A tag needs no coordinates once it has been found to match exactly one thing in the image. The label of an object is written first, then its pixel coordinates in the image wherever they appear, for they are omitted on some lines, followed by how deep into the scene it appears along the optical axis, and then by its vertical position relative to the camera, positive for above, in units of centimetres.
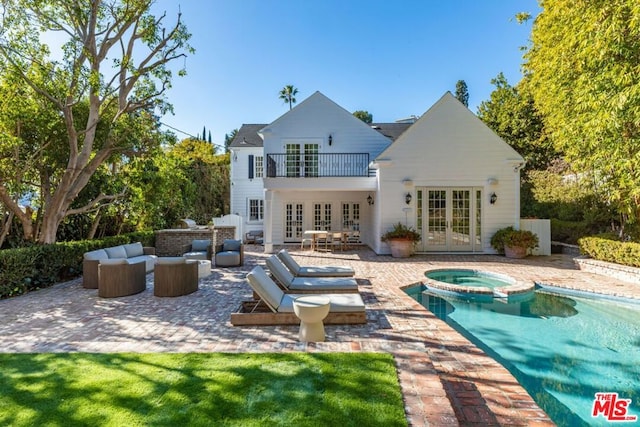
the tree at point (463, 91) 4644 +1785
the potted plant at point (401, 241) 1342 -92
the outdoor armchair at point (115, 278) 745 -138
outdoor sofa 823 -113
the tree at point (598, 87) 780 +360
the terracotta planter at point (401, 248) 1341 -120
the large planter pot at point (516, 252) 1309 -132
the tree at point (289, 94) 3462 +1302
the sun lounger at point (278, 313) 545 -157
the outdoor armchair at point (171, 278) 746 -136
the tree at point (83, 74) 888 +418
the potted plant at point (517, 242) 1305 -93
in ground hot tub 822 -179
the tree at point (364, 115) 4678 +1469
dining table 1498 -82
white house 1394 +226
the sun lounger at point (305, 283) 705 -142
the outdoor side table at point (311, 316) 450 -135
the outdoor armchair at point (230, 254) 1117 -124
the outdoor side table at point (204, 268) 931 -143
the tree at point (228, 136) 5409 +1351
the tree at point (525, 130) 2177 +603
